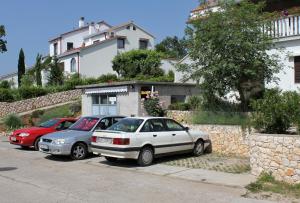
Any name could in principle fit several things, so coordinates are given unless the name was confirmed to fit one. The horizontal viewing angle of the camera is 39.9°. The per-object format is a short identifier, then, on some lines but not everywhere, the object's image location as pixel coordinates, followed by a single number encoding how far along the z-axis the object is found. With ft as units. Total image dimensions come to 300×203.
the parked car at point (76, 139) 47.70
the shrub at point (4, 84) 151.32
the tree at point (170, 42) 280.08
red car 58.39
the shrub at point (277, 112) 35.29
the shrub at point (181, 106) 66.44
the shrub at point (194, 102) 64.77
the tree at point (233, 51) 52.90
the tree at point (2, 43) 113.92
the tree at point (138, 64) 135.44
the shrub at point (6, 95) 113.66
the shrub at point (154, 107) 67.05
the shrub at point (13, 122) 88.89
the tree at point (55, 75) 145.59
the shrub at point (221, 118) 51.90
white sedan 41.55
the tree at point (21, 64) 180.55
